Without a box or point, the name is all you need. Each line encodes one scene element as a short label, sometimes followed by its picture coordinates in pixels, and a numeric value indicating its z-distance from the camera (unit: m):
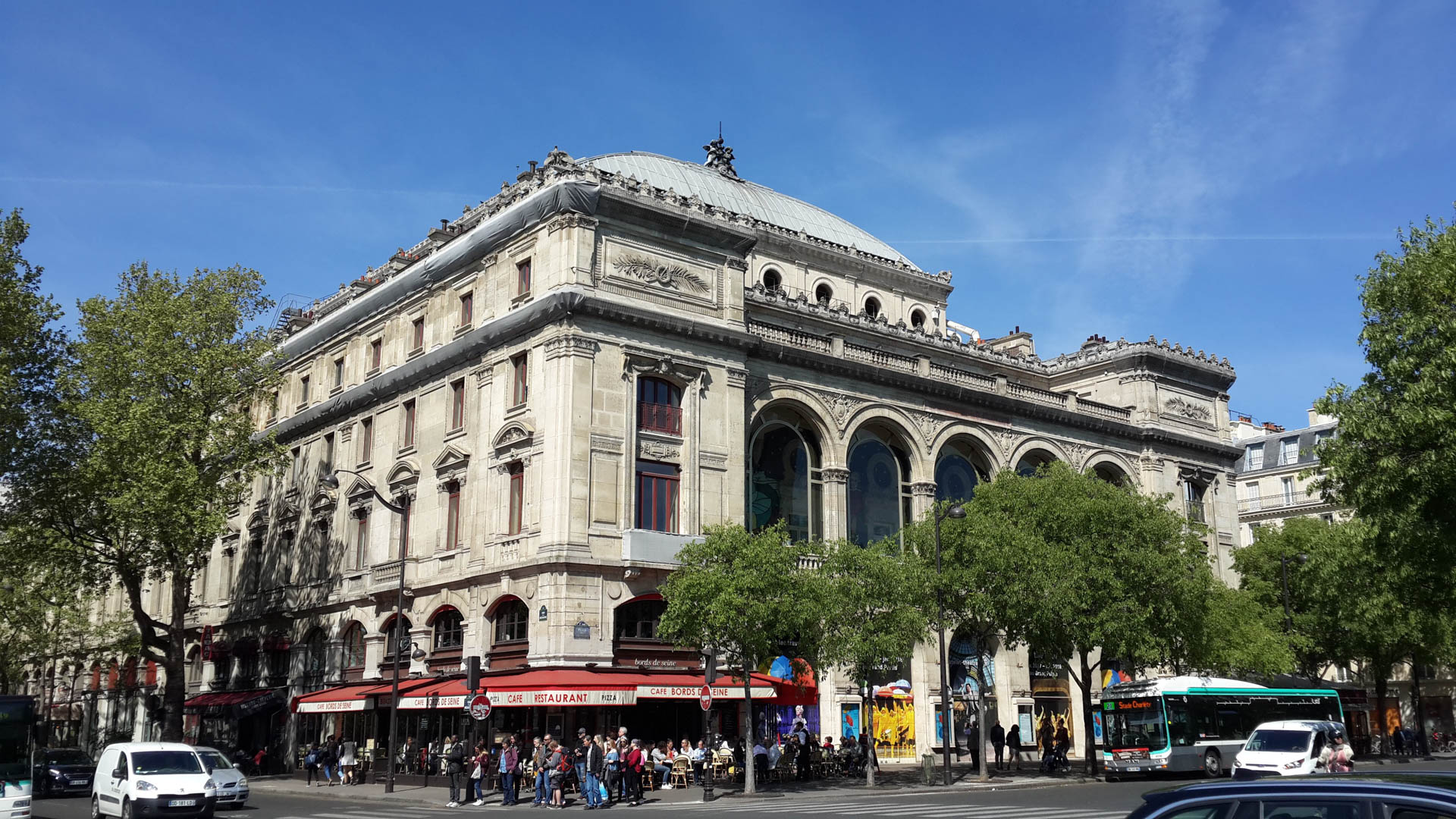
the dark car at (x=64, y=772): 36.00
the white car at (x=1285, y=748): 27.11
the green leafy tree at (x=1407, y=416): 24.59
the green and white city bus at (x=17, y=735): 23.08
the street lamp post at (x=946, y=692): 30.70
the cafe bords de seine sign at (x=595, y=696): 31.66
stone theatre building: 35.41
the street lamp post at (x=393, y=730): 32.41
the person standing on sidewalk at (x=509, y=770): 29.05
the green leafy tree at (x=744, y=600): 30.42
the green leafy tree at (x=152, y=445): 40.56
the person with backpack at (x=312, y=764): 38.19
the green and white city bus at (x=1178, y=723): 34.38
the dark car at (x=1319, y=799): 6.50
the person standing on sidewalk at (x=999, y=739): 42.16
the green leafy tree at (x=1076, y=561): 35.44
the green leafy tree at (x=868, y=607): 31.48
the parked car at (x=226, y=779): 25.61
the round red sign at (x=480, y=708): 28.30
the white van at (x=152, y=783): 21.89
